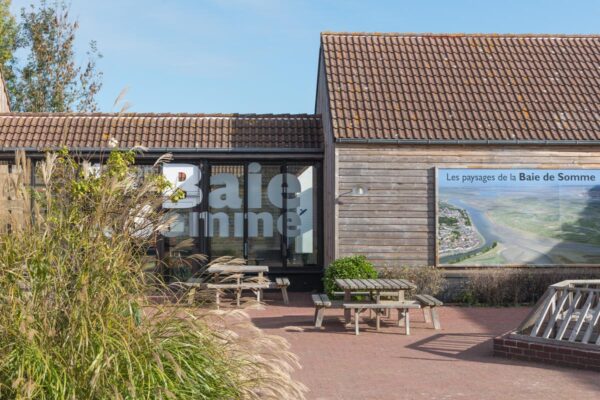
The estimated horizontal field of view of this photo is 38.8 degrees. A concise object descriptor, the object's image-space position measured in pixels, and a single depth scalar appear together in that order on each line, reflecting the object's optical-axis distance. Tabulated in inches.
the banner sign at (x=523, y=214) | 682.8
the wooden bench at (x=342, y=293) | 557.3
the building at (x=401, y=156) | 676.7
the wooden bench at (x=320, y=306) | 513.0
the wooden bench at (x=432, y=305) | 507.8
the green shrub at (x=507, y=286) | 654.5
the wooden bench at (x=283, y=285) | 658.8
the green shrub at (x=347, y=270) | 618.2
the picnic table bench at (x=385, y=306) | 500.7
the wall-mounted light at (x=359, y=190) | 674.2
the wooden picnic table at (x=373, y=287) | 505.0
